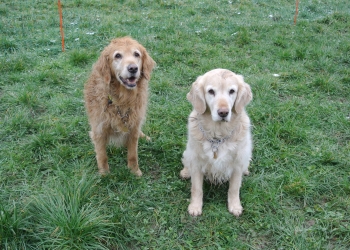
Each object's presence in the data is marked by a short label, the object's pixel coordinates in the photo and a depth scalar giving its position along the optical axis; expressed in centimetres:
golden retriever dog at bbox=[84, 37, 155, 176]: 302
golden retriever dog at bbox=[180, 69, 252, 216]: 261
